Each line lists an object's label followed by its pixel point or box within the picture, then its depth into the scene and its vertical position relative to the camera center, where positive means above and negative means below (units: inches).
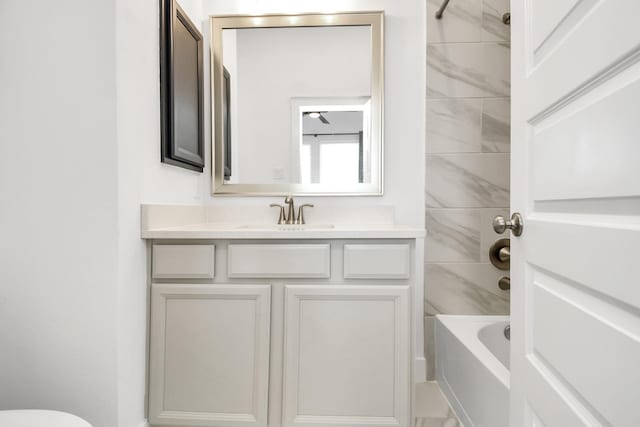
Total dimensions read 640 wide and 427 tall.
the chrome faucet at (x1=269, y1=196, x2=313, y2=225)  76.9 -1.1
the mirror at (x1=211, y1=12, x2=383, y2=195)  78.1 +23.1
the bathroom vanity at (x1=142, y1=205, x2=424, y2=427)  54.9 -18.1
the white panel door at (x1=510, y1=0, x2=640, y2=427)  20.7 -0.1
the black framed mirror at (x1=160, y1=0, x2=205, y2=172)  61.3 +21.8
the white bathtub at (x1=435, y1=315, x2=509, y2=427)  50.6 -26.3
